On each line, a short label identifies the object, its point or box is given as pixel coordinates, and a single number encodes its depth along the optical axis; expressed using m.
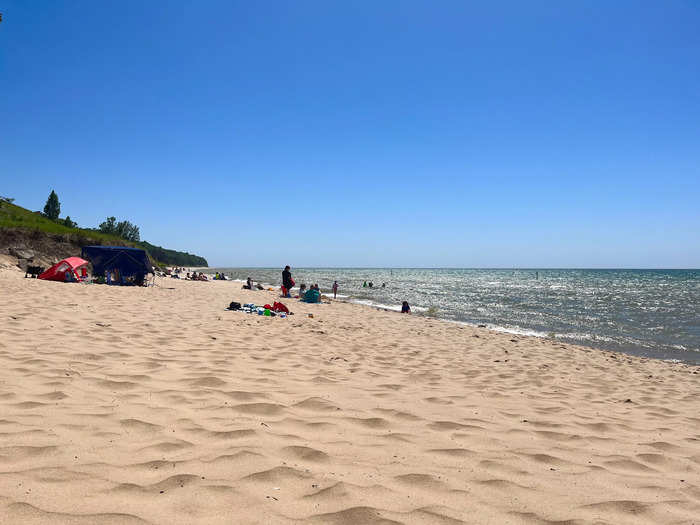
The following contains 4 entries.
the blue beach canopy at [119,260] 21.20
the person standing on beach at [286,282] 20.37
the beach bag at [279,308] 12.91
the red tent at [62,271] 18.75
